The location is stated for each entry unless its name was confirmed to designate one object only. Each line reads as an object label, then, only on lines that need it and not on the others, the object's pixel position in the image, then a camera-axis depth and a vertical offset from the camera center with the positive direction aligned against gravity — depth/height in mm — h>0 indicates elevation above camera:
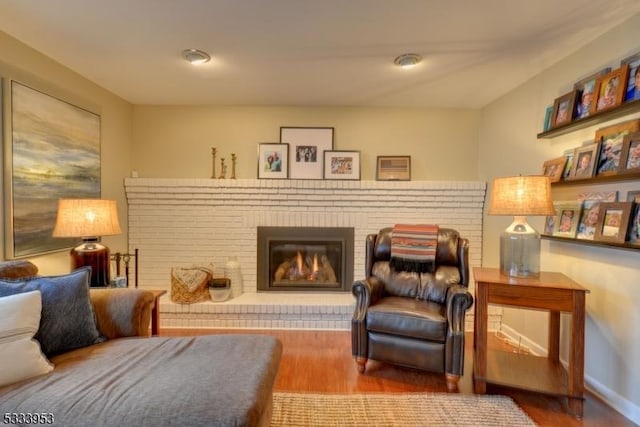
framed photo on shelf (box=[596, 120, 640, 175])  1786 +417
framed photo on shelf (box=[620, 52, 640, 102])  1713 +740
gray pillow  1474 -526
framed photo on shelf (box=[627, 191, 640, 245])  1695 -39
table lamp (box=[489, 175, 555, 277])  1960 -1
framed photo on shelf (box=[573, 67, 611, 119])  1971 +778
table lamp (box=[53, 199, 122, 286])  2002 -157
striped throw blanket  2510 -311
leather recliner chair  2049 -701
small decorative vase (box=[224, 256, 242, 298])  3258 -720
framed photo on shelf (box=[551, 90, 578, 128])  2119 +722
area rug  1728 -1163
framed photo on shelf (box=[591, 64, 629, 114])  1775 +734
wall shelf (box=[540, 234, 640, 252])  1697 -180
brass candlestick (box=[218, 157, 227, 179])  3415 +405
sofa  1072 -688
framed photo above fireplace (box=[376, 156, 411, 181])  3424 +460
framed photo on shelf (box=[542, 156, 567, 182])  2230 +325
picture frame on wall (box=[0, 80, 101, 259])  2074 +288
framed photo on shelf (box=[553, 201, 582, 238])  2109 -37
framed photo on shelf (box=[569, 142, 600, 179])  1966 +335
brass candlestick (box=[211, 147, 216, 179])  3418 +467
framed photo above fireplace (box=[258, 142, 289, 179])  3400 +507
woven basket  3074 -787
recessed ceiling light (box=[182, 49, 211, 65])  2230 +1087
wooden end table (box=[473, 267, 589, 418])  1794 -775
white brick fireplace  3324 -52
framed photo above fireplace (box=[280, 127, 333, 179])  3408 +636
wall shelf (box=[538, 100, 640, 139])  1706 +575
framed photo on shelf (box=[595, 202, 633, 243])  1743 -47
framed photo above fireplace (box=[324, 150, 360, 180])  3402 +466
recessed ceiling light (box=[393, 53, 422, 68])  2255 +1100
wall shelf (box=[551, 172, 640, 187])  1695 +204
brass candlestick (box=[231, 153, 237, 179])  3414 +447
